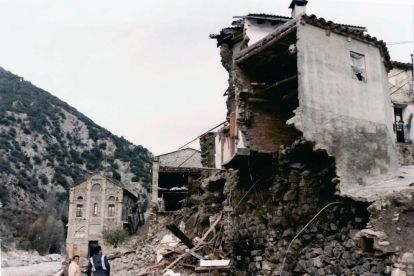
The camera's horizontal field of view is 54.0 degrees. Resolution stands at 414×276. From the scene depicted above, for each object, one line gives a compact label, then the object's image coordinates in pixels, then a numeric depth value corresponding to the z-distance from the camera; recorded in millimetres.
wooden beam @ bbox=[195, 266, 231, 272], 12219
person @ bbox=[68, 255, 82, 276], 10836
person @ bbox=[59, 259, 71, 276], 11059
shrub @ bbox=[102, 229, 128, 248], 34094
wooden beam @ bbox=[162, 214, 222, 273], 15406
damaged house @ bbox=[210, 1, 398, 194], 10375
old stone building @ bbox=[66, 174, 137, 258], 39656
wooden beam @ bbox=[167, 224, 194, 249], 14520
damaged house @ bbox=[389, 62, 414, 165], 19000
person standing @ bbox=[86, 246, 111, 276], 10352
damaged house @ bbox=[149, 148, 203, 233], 28781
